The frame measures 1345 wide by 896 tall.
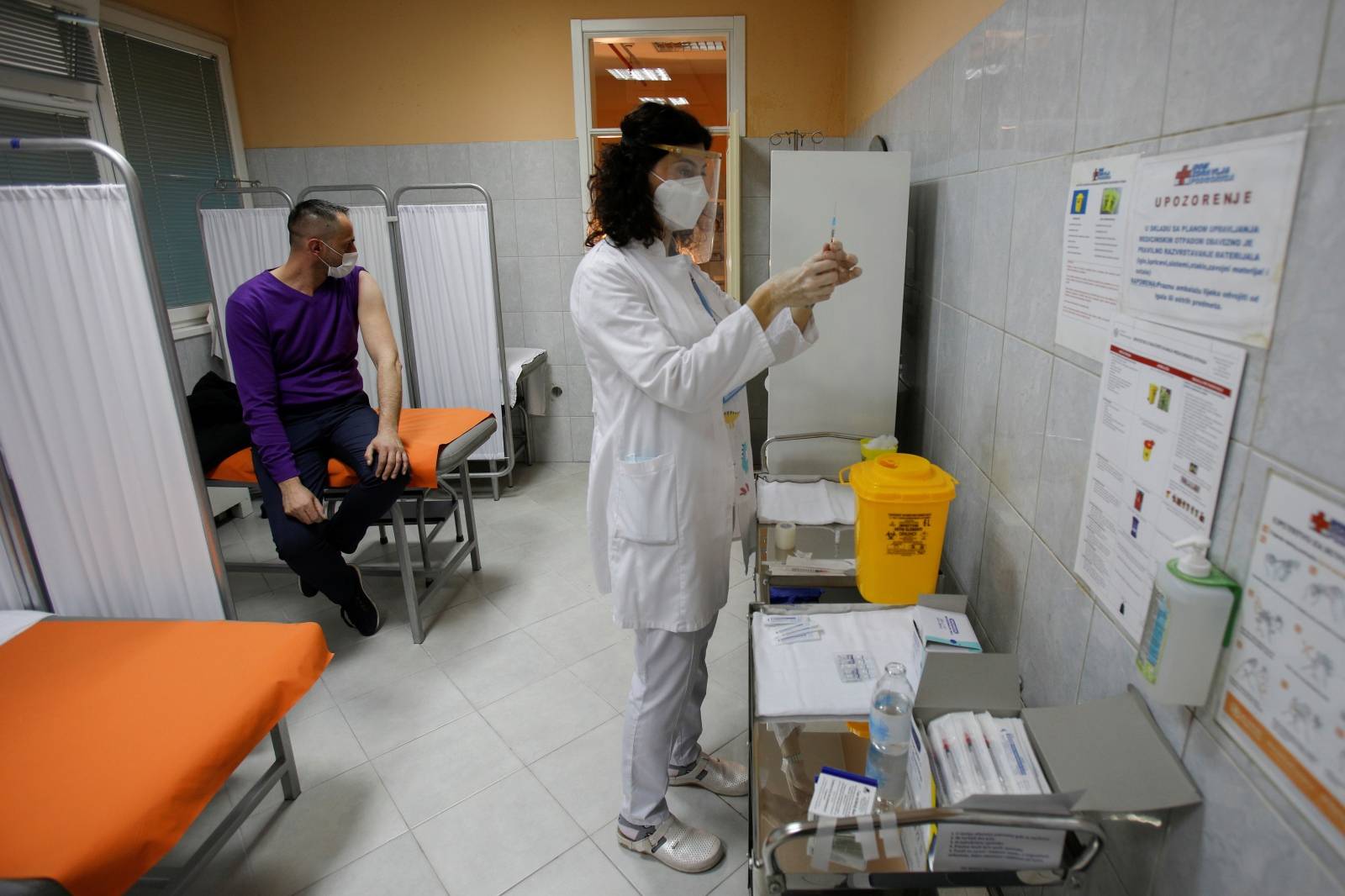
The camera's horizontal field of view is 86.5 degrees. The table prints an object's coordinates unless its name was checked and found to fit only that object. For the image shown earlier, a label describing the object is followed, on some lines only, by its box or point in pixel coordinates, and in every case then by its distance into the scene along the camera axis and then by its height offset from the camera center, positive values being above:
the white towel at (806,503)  1.89 -0.70
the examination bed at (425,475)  2.46 -0.74
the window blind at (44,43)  2.85 +0.89
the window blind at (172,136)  3.45 +0.61
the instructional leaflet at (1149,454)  0.79 -0.27
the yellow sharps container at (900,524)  1.49 -0.58
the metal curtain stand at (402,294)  3.32 -0.19
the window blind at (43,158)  2.90 +0.44
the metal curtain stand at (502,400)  3.36 -0.73
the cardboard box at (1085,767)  0.81 -0.63
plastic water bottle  1.08 -0.75
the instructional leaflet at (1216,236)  0.69 -0.01
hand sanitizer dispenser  0.75 -0.40
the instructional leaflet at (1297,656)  0.62 -0.39
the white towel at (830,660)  1.18 -0.73
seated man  2.34 -0.48
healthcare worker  1.32 -0.26
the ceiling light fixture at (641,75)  6.55 +1.63
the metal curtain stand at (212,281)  3.38 -0.10
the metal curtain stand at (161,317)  1.51 -0.13
